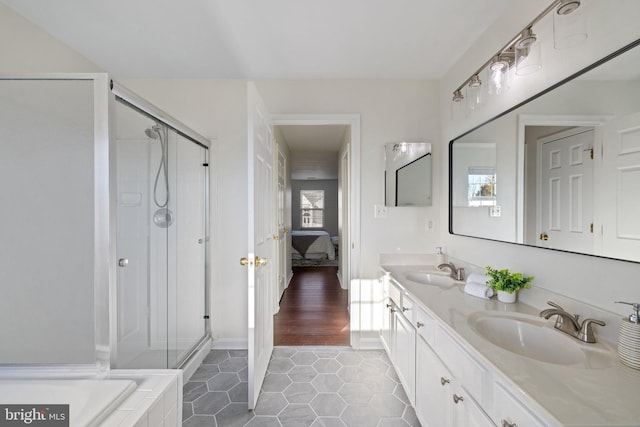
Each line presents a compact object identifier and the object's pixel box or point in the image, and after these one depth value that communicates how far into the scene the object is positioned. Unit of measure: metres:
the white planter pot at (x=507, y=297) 1.39
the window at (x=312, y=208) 9.28
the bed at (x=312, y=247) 6.39
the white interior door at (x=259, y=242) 1.65
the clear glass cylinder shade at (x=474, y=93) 1.68
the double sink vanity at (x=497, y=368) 0.67
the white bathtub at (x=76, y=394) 0.95
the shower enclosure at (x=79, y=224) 1.25
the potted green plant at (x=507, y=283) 1.36
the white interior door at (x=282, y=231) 3.63
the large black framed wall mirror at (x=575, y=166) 0.92
